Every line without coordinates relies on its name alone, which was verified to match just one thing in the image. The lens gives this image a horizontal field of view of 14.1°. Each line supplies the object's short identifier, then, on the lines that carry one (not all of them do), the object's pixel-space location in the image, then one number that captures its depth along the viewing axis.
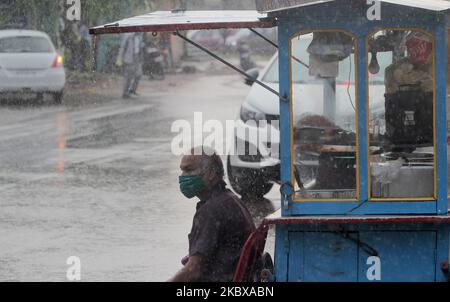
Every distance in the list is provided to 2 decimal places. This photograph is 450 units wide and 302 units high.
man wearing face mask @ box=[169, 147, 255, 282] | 10.01
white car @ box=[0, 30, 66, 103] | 39.76
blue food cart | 10.12
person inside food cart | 10.23
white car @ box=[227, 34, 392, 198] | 18.72
